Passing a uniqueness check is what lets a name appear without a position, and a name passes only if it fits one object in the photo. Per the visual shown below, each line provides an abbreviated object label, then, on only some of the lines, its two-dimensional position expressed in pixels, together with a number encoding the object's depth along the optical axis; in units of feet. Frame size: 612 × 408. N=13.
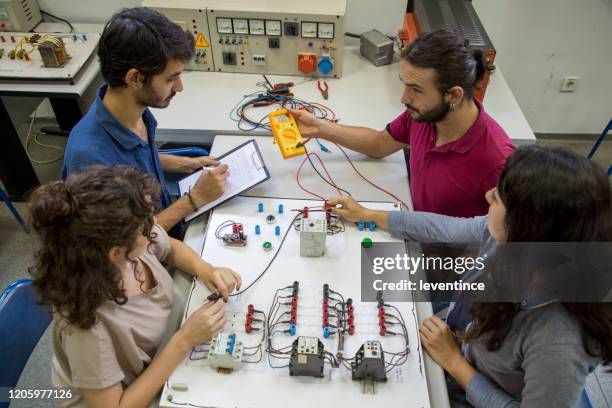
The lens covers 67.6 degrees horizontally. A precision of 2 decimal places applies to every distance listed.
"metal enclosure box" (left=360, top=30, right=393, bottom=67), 7.66
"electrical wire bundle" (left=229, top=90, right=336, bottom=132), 6.47
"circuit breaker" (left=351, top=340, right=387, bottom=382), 3.48
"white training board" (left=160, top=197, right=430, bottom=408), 3.49
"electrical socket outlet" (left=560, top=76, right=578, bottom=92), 9.53
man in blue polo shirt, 4.27
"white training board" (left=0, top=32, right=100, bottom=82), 6.79
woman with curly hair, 2.95
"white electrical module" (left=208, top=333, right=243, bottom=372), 3.56
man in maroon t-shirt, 4.71
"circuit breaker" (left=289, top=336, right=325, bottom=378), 3.51
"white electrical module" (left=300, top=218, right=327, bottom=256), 4.32
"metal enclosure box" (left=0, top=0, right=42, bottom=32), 7.65
